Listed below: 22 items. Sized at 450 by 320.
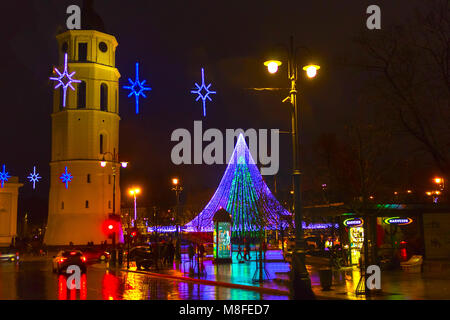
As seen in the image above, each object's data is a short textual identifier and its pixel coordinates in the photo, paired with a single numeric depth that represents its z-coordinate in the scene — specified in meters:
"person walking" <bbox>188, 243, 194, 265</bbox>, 33.31
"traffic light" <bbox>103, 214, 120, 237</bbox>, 36.31
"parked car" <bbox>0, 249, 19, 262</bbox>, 47.41
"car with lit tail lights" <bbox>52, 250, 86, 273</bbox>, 30.09
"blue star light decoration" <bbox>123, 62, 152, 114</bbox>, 23.84
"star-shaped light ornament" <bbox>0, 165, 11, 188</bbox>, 67.38
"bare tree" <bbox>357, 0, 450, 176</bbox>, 18.45
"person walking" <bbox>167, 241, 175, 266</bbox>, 36.81
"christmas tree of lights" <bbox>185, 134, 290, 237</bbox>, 46.41
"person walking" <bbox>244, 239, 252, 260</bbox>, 41.24
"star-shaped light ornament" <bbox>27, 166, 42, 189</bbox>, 54.93
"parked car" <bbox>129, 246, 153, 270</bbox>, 33.12
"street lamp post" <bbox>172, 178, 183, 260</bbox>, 39.96
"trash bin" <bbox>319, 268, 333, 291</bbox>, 18.28
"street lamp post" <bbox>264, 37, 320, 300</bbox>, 15.99
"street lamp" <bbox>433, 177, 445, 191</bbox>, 42.38
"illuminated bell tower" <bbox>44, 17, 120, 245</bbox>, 63.38
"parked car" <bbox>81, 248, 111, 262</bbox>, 48.62
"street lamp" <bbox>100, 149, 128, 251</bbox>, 64.88
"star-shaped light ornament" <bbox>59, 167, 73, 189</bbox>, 61.46
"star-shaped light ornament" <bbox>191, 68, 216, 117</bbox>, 21.75
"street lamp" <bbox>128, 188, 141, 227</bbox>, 44.88
